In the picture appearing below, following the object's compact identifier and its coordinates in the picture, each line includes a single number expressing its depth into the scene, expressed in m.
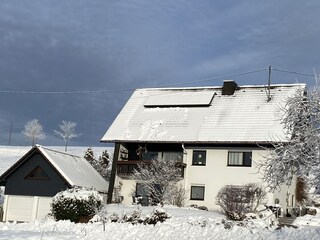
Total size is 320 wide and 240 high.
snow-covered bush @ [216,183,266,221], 25.78
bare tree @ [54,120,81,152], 110.62
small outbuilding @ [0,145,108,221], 33.78
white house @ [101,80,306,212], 33.75
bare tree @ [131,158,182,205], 33.34
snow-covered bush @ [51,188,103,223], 25.72
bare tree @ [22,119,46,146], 112.28
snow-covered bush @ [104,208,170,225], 23.81
